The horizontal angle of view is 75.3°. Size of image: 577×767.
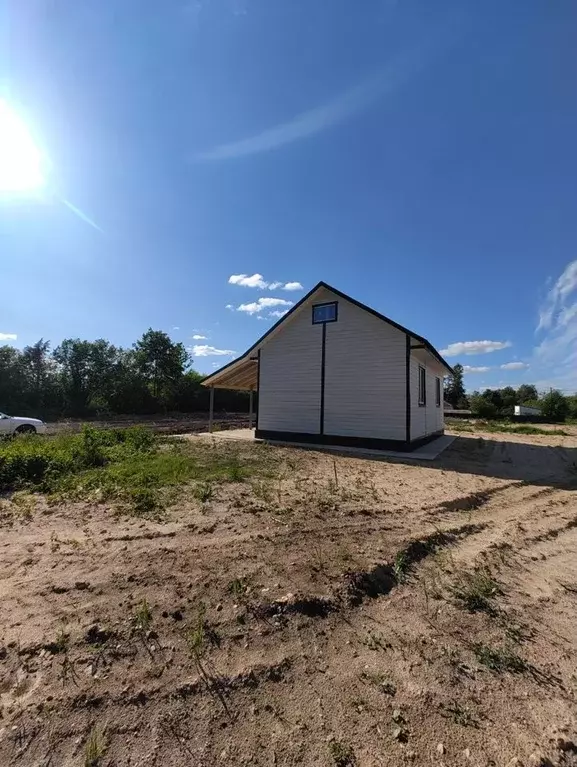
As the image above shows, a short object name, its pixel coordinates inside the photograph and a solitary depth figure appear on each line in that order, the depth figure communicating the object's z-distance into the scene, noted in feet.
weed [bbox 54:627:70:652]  7.84
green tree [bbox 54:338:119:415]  115.75
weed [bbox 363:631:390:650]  8.24
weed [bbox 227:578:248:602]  9.79
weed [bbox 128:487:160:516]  16.88
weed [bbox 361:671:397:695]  7.02
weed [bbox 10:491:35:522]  16.49
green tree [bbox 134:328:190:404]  132.26
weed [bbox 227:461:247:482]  22.99
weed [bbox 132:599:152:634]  8.52
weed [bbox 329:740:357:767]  5.65
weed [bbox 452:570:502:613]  9.96
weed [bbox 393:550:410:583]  11.28
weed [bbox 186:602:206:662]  7.81
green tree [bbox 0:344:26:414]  105.19
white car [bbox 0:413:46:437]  51.24
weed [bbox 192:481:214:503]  18.62
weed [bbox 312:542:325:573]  11.35
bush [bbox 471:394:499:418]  106.73
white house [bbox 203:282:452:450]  40.14
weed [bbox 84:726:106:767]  5.57
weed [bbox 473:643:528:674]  7.73
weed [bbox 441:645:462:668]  7.83
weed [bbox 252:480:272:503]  19.02
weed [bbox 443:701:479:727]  6.40
